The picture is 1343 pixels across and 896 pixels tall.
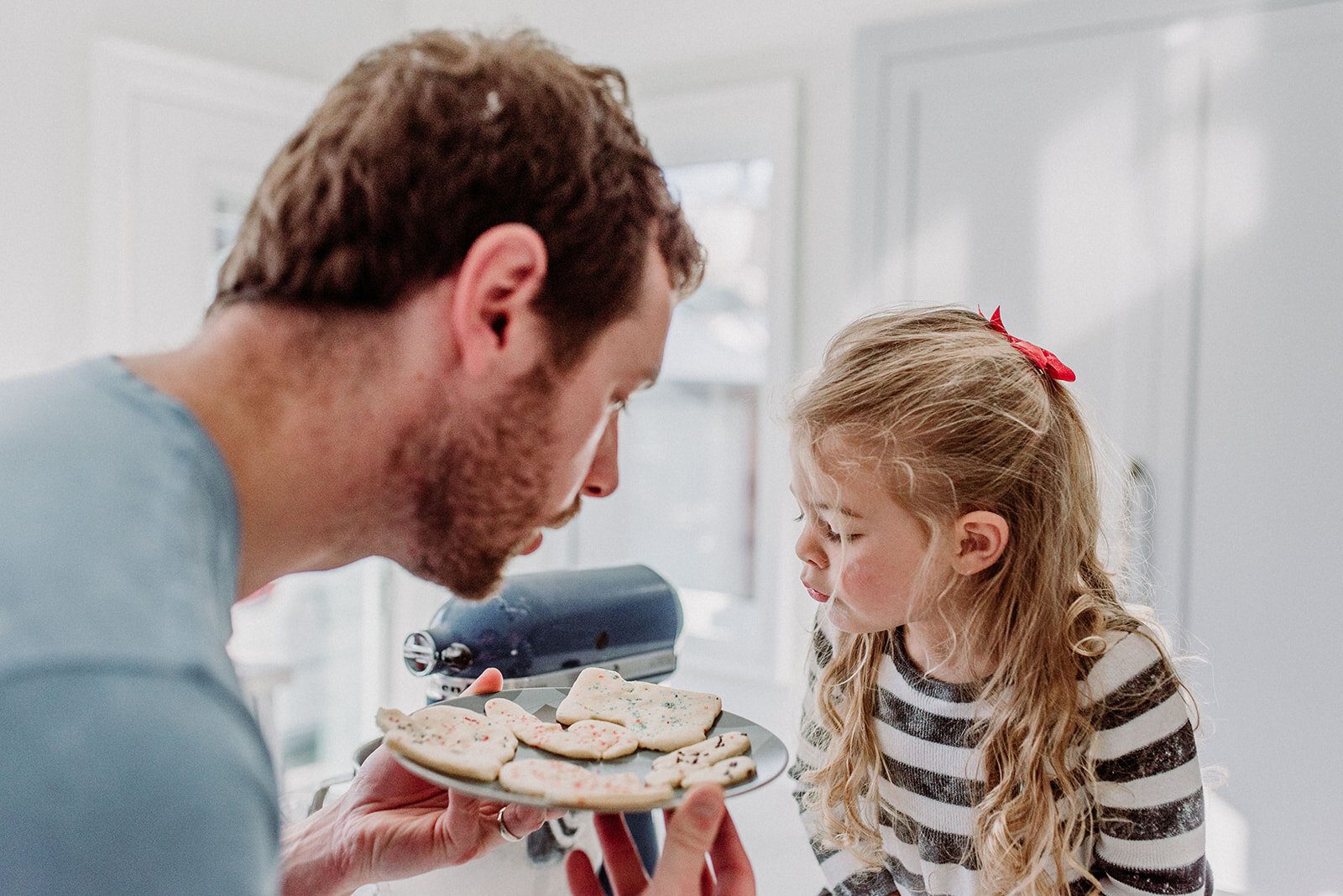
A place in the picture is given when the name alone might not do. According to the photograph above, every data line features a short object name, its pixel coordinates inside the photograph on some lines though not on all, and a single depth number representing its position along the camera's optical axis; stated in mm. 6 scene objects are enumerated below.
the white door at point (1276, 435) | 2150
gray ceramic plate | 811
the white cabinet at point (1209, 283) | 2166
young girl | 1139
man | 519
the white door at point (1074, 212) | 2328
